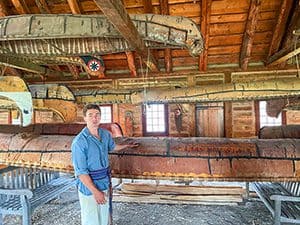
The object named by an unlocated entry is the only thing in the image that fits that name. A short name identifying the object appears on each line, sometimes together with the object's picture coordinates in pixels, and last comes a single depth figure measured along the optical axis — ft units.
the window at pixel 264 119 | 27.17
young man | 6.34
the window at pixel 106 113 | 30.25
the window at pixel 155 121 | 29.01
